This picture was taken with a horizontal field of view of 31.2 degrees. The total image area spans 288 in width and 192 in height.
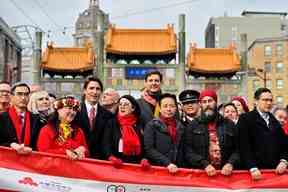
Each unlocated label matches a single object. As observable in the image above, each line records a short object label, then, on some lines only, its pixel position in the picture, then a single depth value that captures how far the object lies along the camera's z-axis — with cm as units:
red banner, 449
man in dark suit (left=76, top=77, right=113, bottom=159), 494
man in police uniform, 515
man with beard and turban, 472
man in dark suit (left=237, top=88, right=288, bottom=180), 470
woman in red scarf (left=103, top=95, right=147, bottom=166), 478
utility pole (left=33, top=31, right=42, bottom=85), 3289
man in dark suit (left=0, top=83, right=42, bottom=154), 464
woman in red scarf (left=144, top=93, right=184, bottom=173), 471
